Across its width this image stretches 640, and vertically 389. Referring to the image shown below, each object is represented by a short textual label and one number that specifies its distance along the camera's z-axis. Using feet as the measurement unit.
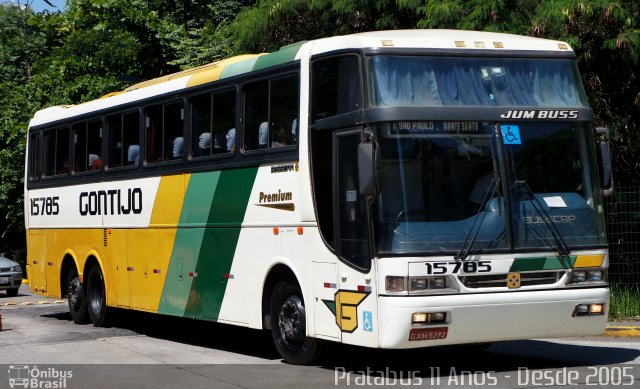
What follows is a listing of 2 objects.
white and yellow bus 36.17
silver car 88.63
